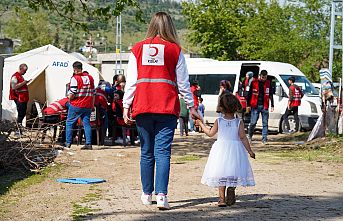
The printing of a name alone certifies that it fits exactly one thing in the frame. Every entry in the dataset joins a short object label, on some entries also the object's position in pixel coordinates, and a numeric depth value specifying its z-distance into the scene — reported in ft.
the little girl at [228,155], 26.84
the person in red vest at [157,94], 25.91
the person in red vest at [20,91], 61.00
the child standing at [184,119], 76.95
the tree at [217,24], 169.89
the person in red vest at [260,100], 61.00
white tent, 76.79
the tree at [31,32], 225.97
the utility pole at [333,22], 66.03
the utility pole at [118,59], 202.28
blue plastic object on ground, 33.46
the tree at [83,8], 51.83
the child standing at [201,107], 84.72
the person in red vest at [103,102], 55.16
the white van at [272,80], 78.54
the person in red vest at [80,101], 50.67
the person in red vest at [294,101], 75.41
